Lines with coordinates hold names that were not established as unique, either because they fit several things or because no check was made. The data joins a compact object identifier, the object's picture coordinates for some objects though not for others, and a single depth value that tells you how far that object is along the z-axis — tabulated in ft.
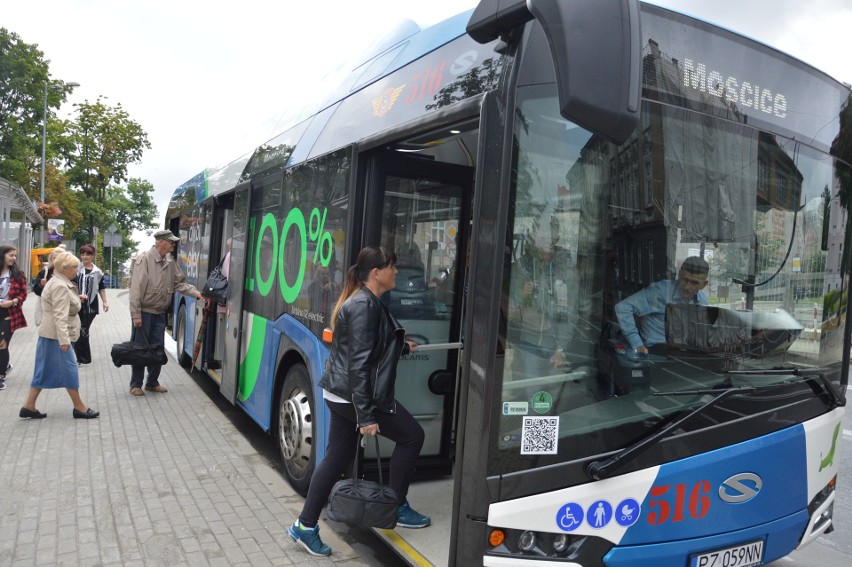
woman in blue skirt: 21.43
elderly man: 26.25
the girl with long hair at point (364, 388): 11.78
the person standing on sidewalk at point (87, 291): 31.91
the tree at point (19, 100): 104.53
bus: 9.14
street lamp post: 108.58
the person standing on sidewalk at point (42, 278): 28.65
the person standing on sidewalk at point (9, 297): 26.73
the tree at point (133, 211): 247.29
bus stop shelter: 75.91
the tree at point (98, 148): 130.41
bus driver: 9.46
